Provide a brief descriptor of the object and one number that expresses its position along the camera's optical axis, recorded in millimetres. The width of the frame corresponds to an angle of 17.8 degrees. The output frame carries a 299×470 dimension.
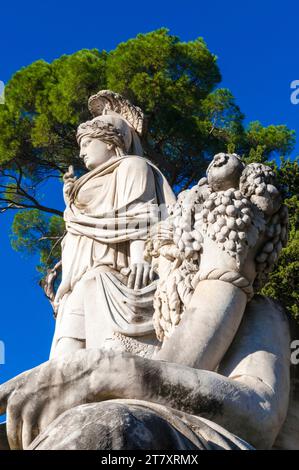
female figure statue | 5531
